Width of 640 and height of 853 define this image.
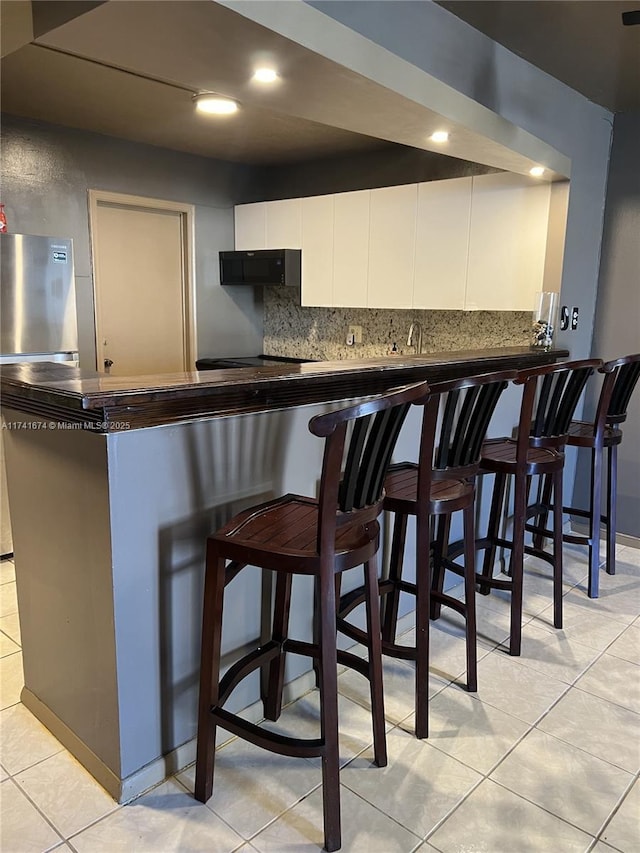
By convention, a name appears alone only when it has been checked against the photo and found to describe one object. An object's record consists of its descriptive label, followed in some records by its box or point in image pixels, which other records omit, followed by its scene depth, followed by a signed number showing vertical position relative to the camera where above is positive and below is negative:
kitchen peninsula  1.60 -0.58
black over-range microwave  4.36 +0.40
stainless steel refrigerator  3.17 +0.07
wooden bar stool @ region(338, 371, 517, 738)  1.88 -0.55
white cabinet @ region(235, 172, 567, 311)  3.26 +0.51
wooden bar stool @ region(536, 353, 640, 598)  2.93 -0.52
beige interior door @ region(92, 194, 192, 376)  4.15 +0.21
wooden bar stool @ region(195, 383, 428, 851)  1.45 -0.57
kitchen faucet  4.17 -0.03
